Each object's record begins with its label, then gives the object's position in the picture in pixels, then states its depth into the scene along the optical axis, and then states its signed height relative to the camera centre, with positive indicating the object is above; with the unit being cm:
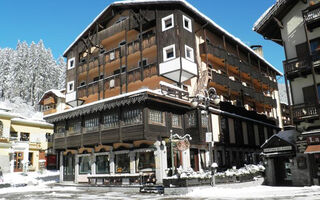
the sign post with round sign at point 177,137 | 2636 +153
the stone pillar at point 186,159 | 2718 -48
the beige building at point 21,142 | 4016 +273
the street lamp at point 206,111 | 1898 +269
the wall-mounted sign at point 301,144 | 2083 +35
